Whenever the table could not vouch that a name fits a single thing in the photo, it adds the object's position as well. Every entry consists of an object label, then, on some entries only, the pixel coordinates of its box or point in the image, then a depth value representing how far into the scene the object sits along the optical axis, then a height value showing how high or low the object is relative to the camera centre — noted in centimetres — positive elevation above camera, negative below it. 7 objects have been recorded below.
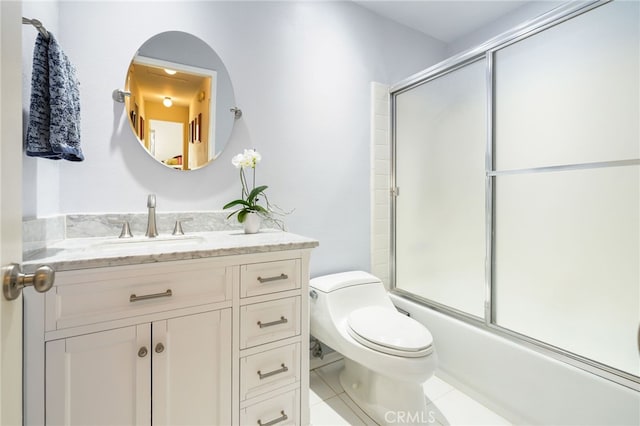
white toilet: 128 -61
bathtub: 118 -78
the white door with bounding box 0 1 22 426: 48 +3
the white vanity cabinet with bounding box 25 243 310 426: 85 -44
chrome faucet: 133 -3
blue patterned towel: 96 +35
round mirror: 139 +55
